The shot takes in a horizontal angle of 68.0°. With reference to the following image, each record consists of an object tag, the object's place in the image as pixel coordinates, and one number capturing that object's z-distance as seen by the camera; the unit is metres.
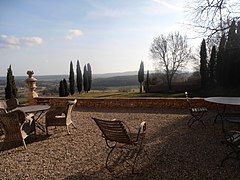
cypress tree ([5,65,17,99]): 13.77
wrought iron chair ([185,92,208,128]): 4.61
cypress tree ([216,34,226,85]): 15.95
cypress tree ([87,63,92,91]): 27.53
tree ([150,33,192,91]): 23.71
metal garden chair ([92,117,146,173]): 2.59
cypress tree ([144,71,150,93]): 23.24
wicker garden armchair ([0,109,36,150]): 3.41
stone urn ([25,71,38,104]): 7.74
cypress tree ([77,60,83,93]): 25.53
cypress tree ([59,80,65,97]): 20.23
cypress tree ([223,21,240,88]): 15.23
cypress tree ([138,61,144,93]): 25.41
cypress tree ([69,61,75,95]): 23.07
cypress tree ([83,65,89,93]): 26.51
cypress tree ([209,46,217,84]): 18.01
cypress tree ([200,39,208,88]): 19.03
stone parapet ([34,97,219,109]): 6.69
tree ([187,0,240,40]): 5.51
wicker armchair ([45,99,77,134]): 4.28
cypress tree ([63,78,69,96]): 20.54
